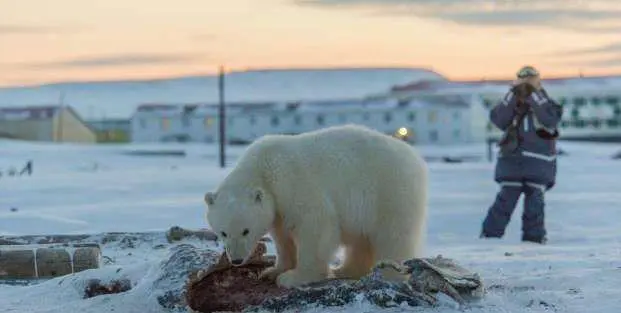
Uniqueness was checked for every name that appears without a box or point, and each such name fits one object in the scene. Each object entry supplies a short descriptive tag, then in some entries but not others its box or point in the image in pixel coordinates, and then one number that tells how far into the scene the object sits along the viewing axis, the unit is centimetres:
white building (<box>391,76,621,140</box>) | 19850
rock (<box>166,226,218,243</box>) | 1853
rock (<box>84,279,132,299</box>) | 1285
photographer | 2011
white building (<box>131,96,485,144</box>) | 18000
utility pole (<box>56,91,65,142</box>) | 18200
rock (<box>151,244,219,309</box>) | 1161
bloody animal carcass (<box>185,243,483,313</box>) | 1058
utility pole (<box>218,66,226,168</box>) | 8737
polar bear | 1084
